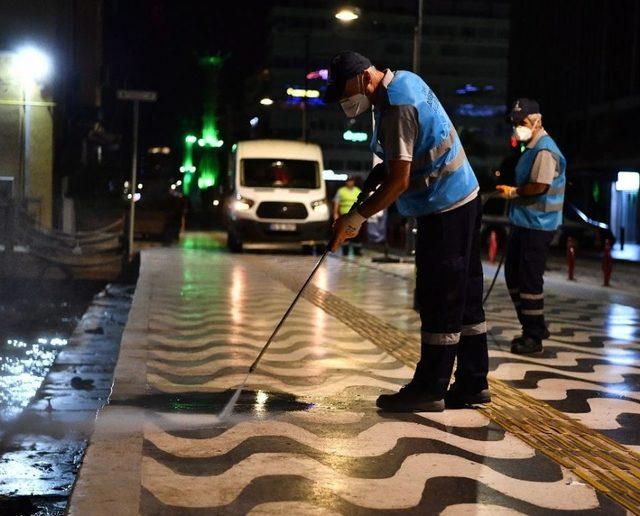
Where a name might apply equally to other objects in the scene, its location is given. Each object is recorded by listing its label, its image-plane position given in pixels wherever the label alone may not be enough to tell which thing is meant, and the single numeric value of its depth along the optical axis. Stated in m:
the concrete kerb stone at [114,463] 3.34
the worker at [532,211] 7.22
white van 22.48
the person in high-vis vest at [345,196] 21.70
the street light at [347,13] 19.39
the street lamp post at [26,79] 23.34
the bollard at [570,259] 16.97
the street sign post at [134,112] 17.54
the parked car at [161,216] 28.70
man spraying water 4.75
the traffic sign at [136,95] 17.50
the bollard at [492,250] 21.44
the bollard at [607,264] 15.86
